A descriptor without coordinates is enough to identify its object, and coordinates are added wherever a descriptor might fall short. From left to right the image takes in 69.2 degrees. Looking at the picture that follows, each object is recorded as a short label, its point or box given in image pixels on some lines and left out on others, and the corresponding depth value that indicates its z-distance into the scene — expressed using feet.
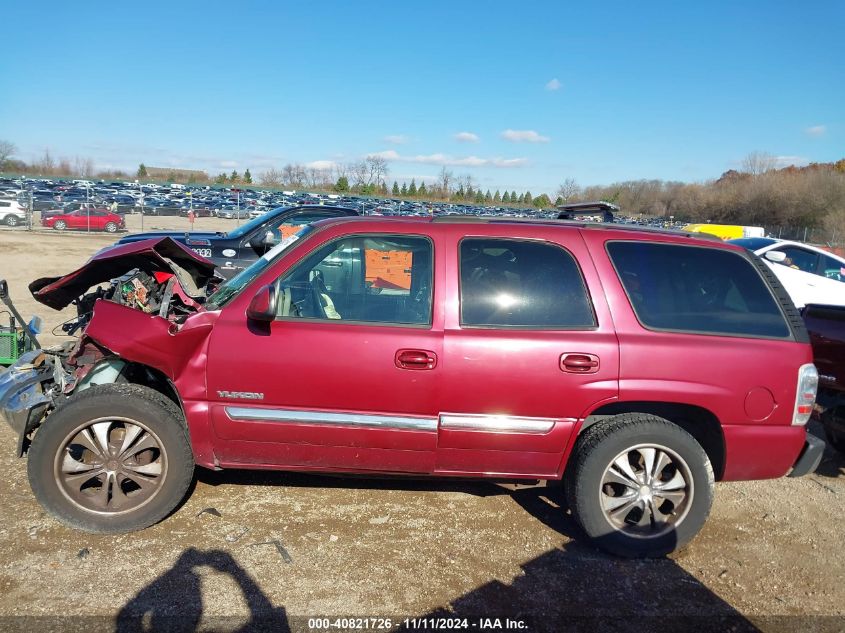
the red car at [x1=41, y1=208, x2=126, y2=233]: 89.65
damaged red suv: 11.14
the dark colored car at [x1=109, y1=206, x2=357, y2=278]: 29.99
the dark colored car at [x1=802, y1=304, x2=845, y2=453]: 15.10
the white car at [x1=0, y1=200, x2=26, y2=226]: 87.61
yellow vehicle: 60.44
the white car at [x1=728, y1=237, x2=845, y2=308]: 36.14
